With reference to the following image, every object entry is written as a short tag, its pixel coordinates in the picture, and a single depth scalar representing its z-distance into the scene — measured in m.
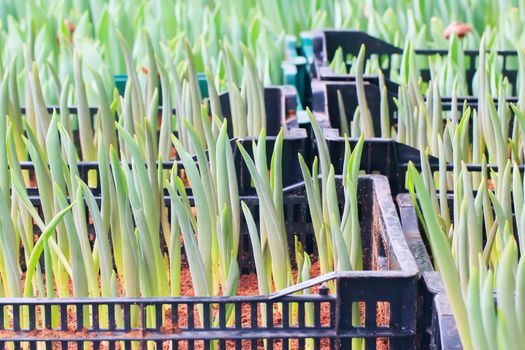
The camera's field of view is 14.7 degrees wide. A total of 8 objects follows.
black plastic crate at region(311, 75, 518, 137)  3.68
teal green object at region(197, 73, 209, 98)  4.23
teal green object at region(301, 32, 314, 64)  4.88
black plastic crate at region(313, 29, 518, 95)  4.48
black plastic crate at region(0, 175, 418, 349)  2.11
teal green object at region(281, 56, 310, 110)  4.35
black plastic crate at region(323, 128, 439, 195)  3.10
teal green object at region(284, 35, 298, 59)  4.83
